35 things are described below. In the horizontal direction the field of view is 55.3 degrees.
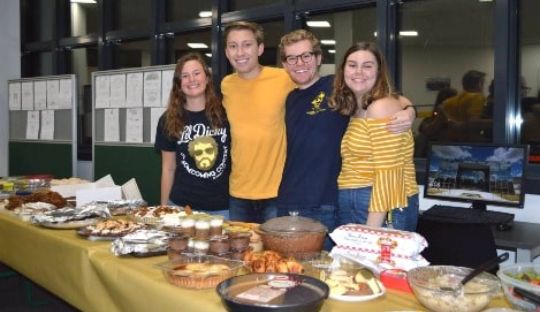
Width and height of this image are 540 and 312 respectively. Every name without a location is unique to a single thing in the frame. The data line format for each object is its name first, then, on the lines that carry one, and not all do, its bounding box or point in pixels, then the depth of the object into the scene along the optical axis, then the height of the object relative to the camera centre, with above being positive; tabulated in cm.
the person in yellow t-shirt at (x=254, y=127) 224 +2
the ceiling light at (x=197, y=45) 476 +82
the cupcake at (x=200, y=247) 158 -36
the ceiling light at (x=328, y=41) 390 +69
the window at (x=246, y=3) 431 +110
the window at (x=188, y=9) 469 +116
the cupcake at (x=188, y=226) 181 -34
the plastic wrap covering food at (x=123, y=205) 257 -38
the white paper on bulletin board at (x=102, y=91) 460 +36
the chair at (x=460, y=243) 197 -43
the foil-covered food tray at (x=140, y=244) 171 -38
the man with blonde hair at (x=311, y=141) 204 -4
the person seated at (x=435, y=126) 346 +4
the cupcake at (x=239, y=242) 163 -35
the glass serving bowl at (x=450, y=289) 114 -36
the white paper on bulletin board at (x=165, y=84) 405 +37
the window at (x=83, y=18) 577 +130
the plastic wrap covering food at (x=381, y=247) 145 -33
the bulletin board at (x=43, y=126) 501 +6
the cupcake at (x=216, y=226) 179 -33
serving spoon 122 -33
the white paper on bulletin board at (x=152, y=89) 414 +35
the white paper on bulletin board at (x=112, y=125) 452 +6
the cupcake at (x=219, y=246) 161 -36
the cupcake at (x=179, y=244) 160 -35
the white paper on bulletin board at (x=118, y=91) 445 +35
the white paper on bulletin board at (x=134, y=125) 430 +5
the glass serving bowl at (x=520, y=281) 116 -35
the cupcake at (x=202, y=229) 177 -34
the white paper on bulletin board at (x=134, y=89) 430 +35
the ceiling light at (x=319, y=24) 400 +84
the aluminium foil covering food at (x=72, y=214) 223 -37
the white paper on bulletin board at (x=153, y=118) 418 +11
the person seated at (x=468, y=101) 325 +21
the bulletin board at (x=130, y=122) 417 +8
